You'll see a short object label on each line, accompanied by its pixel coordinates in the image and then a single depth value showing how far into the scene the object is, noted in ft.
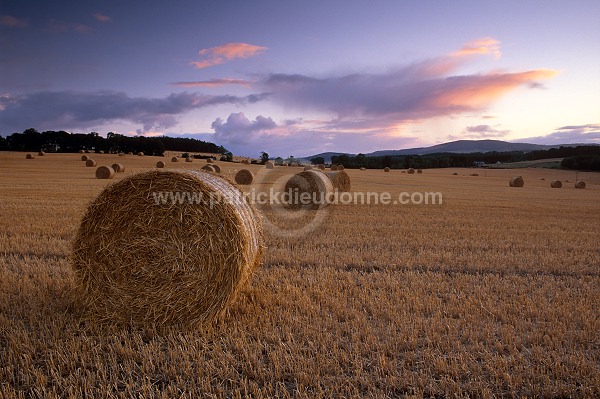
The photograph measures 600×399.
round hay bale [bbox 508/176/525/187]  115.03
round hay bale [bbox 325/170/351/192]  68.80
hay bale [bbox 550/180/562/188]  117.33
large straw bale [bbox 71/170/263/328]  16.51
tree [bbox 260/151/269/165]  203.51
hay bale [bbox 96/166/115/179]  94.02
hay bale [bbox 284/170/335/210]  51.39
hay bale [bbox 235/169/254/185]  84.57
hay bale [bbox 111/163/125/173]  105.40
